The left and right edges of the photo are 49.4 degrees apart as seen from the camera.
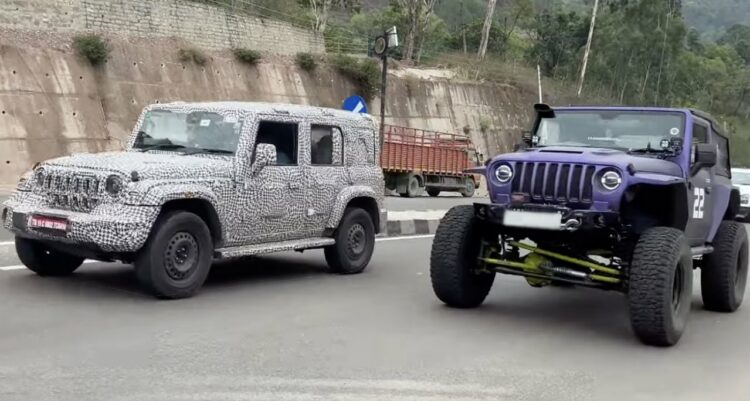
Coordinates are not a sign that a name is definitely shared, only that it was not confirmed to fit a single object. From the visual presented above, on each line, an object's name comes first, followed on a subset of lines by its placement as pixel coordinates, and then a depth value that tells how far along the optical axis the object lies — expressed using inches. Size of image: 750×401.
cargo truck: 1152.2
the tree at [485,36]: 1985.9
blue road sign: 640.6
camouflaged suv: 282.2
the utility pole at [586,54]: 2215.6
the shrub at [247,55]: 1315.2
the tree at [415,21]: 1887.3
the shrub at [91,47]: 1058.7
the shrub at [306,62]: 1434.5
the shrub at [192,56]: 1208.2
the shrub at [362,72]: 1508.0
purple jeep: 253.6
